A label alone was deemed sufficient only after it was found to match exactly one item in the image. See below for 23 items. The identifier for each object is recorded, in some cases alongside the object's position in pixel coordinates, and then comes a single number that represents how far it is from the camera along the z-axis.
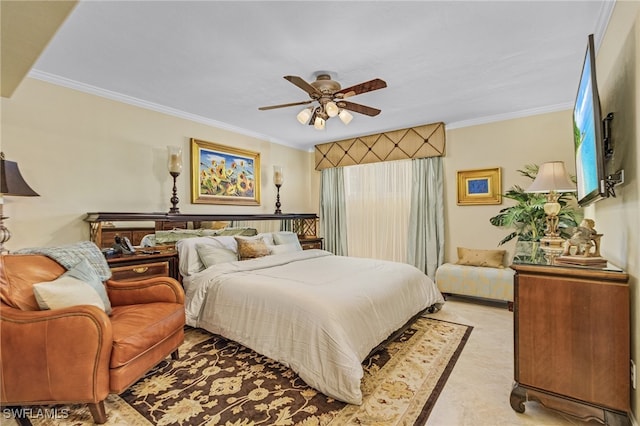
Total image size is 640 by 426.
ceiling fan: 2.48
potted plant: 3.45
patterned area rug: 1.72
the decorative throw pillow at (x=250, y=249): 3.45
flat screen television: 1.59
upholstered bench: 3.66
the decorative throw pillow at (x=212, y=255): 3.14
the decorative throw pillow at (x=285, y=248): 3.73
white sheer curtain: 4.90
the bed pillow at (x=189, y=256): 3.12
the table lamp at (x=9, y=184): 2.30
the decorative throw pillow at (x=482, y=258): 3.98
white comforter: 1.93
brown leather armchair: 1.61
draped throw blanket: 2.12
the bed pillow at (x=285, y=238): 4.09
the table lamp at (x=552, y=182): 2.72
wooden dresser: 1.52
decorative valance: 4.51
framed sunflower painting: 4.04
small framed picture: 4.12
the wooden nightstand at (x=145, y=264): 2.71
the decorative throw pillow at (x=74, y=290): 1.73
